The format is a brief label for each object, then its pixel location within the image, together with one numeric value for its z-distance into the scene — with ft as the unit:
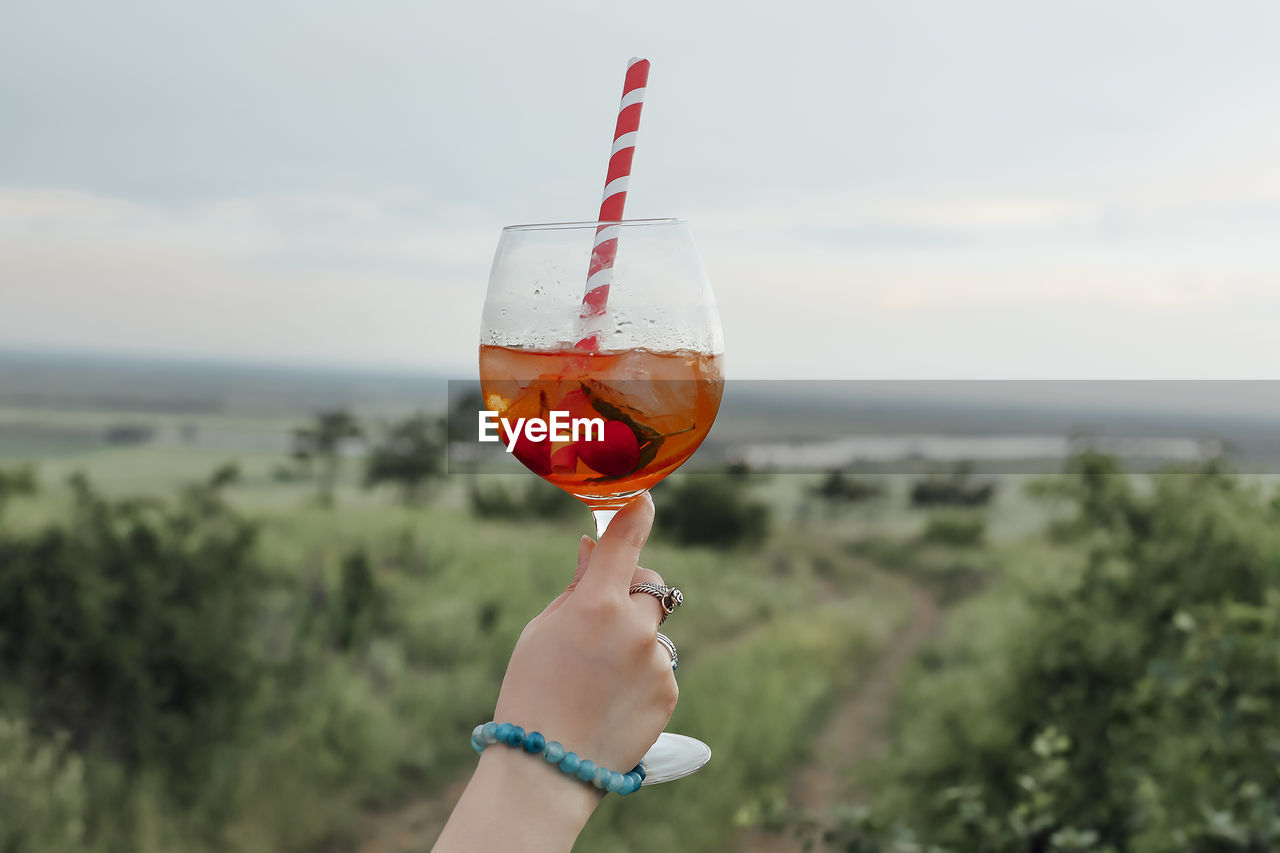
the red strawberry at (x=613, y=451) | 2.38
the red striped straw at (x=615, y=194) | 2.37
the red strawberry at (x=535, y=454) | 2.42
